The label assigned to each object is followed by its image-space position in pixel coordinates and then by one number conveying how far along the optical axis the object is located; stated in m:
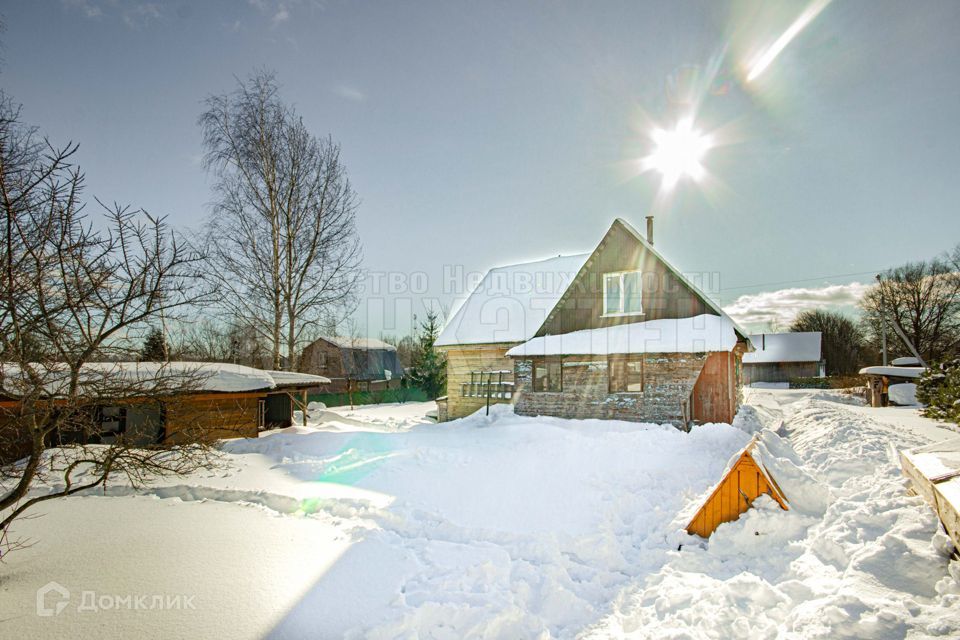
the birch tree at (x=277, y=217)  15.09
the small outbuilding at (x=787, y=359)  42.59
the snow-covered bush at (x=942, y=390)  12.41
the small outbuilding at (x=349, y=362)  37.47
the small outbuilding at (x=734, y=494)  5.23
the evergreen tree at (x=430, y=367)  31.41
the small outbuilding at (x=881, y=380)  19.22
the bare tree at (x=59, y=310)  3.73
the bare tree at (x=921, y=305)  35.72
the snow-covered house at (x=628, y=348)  12.02
